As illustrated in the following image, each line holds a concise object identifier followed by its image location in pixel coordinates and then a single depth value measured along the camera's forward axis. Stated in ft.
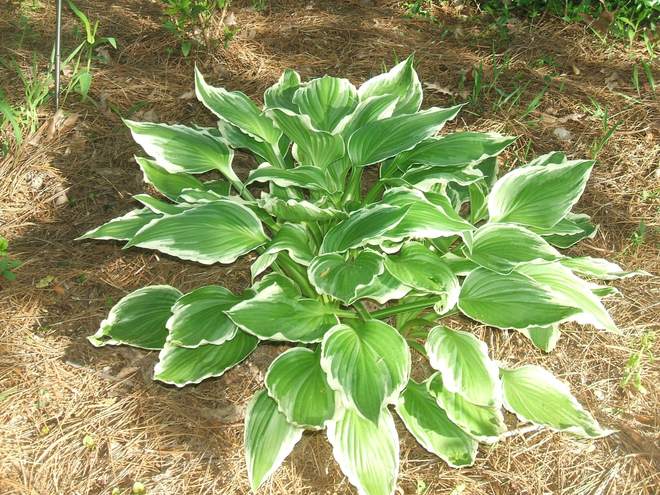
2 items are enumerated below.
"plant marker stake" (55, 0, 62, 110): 8.99
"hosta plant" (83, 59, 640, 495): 6.42
